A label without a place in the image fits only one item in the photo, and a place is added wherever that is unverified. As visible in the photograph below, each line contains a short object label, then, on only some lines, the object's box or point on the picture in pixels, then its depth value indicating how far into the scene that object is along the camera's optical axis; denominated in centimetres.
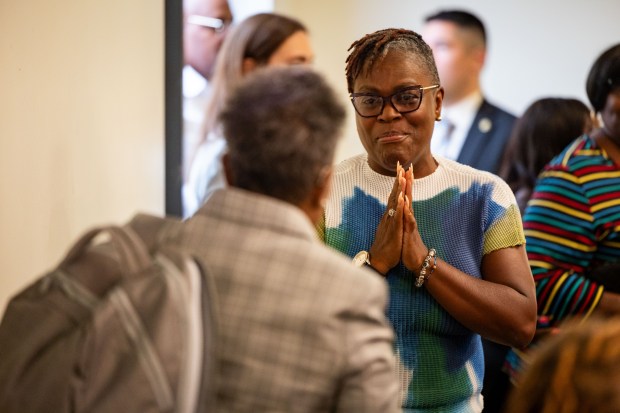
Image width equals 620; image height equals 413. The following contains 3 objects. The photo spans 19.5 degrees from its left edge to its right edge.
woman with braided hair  420
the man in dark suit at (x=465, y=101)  991
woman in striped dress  542
